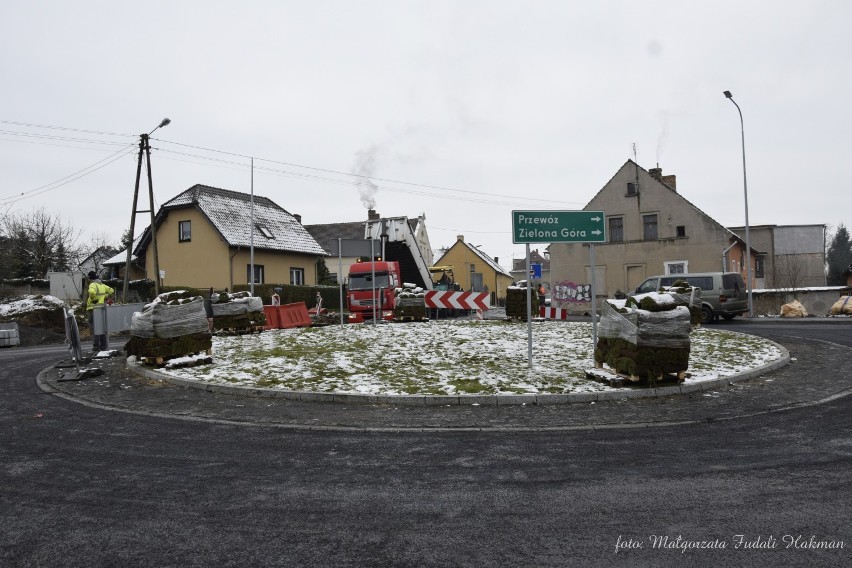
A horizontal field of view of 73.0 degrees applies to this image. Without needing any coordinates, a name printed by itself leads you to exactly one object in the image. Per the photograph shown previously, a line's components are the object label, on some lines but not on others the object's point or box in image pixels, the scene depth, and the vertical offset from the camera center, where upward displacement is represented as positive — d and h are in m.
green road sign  9.96 +0.89
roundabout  7.98 -1.52
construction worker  13.19 -0.14
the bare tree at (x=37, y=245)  46.94 +3.86
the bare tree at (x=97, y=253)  56.25 +3.67
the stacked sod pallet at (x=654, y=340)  8.30 -0.95
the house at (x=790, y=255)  49.16 +1.47
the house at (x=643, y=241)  35.25 +2.05
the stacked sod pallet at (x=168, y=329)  10.59 -0.79
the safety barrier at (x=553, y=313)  15.57 -0.98
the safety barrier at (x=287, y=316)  19.97 -1.14
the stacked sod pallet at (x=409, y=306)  20.80 -0.92
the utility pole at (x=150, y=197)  24.31 +3.95
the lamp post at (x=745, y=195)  25.48 +3.60
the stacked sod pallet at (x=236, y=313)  17.59 -0.84
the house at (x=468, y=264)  67.44 +1.78
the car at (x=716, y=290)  21.81 -0.65
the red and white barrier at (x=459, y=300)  19.81 -0.73
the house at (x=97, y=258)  55.61 +3.14
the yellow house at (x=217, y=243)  35.25 +2.70
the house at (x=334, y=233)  55.88 +5.04
